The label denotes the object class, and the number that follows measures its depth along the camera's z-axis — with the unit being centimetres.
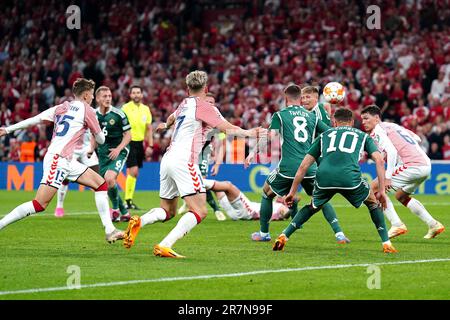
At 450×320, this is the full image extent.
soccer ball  1464
